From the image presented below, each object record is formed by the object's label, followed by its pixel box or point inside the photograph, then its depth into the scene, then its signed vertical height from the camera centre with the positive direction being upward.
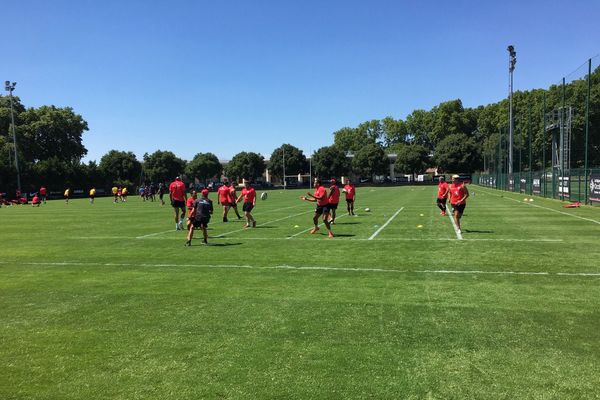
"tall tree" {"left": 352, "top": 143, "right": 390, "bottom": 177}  115.12 +3.63
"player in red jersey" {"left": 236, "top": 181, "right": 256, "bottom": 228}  17.97 -0.79
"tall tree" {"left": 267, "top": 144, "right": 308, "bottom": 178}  113.44 +4.36
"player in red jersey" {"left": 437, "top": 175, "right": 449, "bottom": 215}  20.39 -0.86
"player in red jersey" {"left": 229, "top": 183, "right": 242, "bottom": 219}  20.58 -0.77
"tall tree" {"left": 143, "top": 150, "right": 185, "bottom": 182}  102.69 +3.44
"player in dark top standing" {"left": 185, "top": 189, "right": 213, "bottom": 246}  12.88 -0.92
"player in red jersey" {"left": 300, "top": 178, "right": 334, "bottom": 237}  15.11 -0.83
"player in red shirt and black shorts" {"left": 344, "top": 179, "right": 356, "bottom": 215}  21.98 -0.71
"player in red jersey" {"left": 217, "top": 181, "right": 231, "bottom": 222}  20.31 -0.77
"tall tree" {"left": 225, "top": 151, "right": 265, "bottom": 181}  113.75 +3.21
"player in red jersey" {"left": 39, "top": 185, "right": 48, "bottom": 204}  45.65 -0.92
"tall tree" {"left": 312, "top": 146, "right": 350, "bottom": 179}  112.56 +3.60
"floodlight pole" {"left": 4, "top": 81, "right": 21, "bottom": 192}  58.11 +12.30
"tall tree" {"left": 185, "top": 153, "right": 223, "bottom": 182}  115.12 +3.36
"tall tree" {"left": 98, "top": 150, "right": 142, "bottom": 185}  91.62 +3.64
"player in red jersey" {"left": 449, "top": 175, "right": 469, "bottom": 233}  14.99 -0.74
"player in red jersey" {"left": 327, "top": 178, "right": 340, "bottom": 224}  16.48 -0.68
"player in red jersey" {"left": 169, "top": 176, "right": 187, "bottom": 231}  17.39 -0.54
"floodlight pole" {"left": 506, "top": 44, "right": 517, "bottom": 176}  50.03 +10.74
